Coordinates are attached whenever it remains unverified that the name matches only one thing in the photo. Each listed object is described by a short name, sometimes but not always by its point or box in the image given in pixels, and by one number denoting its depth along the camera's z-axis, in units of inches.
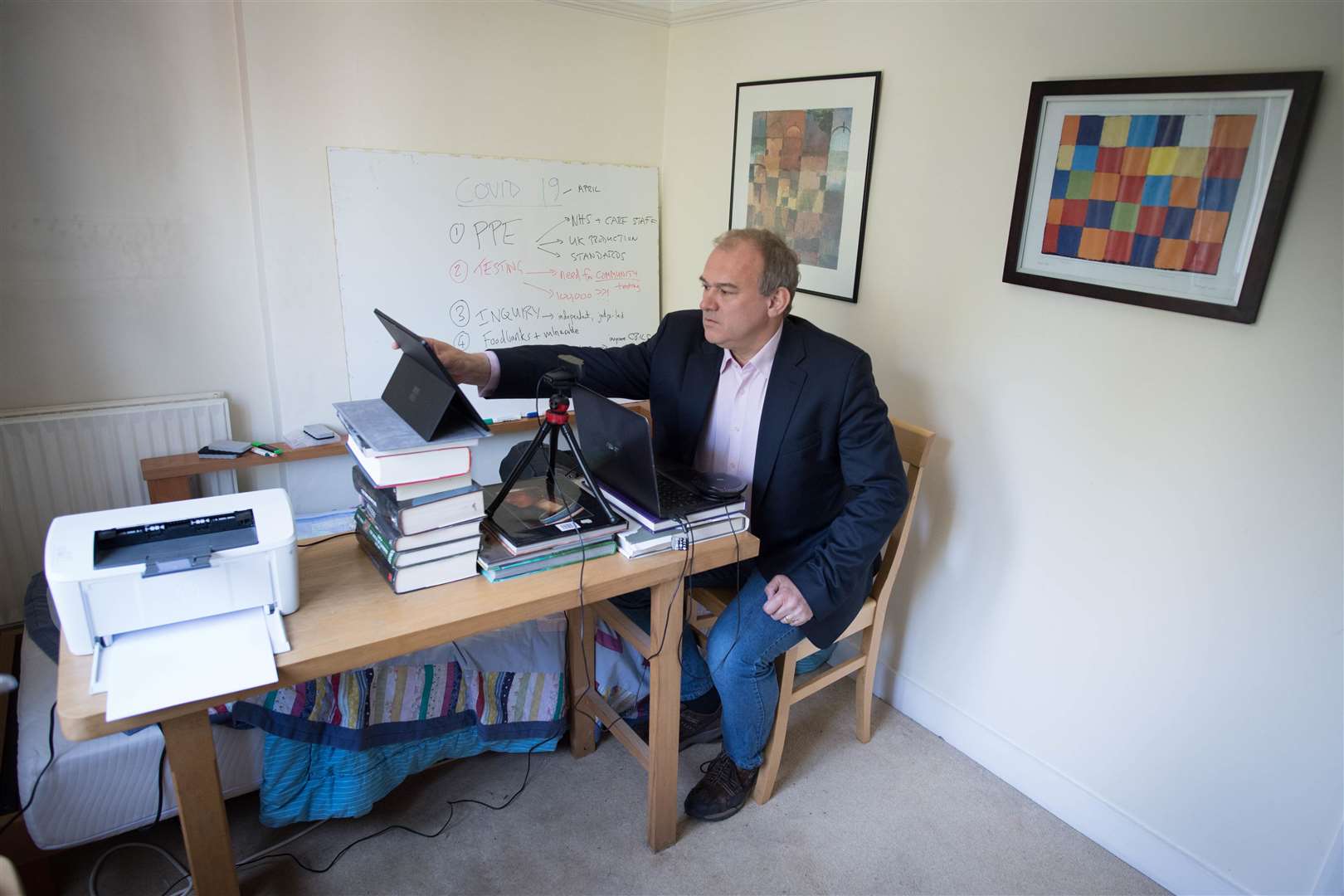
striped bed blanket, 69.7
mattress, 61.4
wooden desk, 45.8
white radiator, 83.5
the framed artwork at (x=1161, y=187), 58.5
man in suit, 71.5
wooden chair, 79.4
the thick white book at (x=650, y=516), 60.8
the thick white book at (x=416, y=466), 51.3
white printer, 44.9
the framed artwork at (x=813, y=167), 90.0
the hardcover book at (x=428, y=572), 54.2
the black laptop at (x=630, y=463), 58.0
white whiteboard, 99.1
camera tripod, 58.5
